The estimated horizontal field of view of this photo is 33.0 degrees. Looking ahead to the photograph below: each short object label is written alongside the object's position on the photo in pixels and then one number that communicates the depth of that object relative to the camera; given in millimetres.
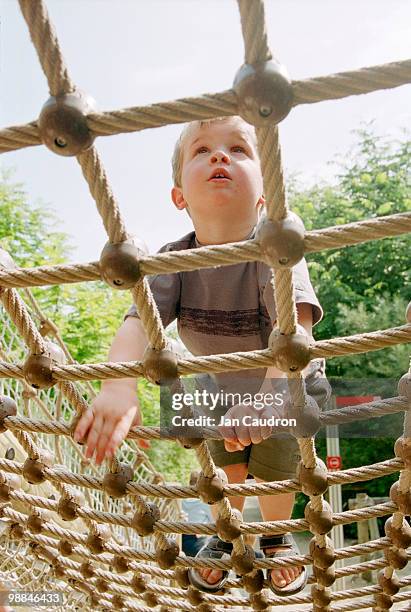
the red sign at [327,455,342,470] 4016
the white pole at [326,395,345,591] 4137
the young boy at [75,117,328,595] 1075
